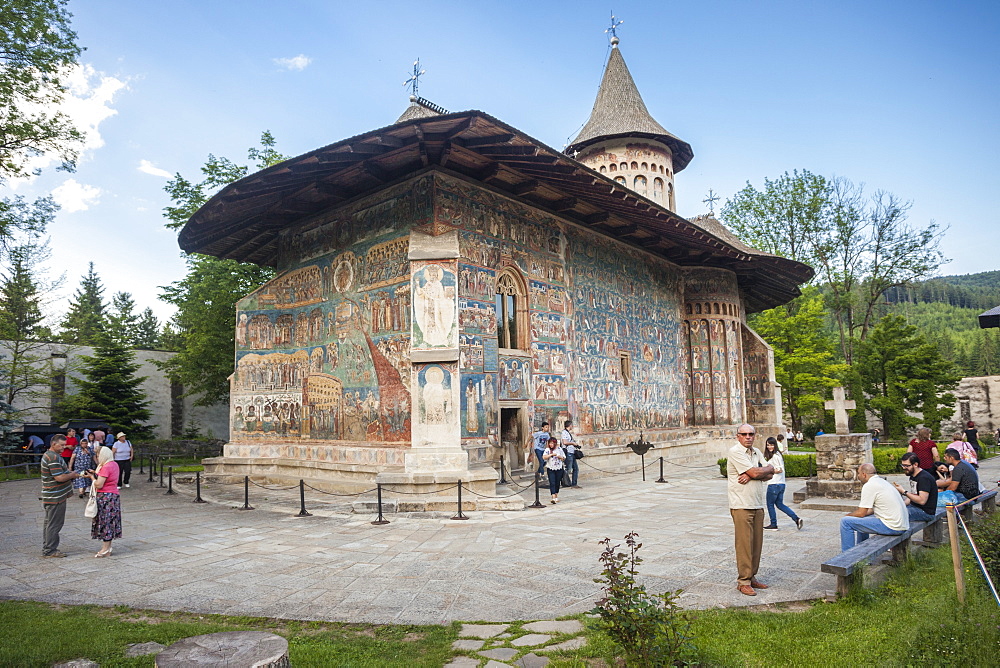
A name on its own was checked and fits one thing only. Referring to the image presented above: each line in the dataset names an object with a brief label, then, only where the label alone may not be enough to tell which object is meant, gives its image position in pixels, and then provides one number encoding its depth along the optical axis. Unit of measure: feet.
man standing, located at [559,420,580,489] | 40.50
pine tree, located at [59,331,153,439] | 77.46
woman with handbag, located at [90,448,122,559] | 24.08
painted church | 36.50
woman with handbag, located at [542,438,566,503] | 34.68
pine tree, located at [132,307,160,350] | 147.74
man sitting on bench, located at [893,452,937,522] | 20.38
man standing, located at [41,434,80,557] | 24.26
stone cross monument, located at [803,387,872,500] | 32.42
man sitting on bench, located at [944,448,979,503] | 23.09
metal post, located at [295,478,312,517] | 32.99
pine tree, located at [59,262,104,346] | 125.49
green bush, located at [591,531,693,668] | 10.74
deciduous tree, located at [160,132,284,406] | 74.59
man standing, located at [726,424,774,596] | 16.61
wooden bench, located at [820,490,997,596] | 15.28
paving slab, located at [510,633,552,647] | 13.14
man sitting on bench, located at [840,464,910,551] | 17.94
